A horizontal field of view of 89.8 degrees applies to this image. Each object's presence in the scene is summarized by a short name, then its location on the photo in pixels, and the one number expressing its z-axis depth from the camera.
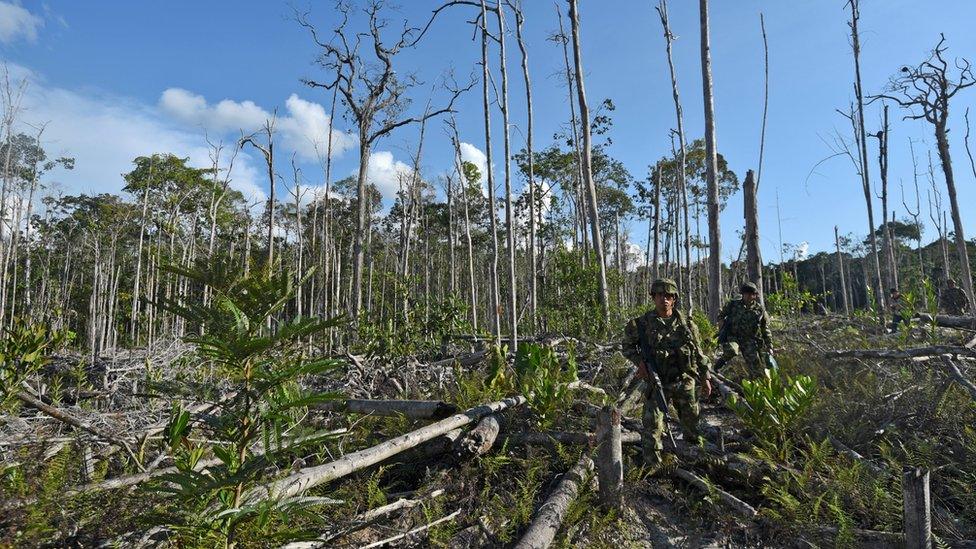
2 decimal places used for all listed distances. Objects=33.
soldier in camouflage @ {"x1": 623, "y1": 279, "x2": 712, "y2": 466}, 4.49
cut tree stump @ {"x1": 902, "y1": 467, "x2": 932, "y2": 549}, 2.63
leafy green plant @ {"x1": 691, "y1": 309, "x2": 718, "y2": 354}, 7.59
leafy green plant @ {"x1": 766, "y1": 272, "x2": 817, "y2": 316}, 10.78
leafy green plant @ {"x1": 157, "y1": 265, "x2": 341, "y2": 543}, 2.00
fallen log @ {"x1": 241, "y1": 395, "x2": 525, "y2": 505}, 2.71
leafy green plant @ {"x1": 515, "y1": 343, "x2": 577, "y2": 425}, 4.70
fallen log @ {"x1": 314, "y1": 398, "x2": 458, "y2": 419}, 4.59
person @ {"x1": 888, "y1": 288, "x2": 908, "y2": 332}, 10.04
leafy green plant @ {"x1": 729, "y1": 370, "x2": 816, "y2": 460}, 4.17
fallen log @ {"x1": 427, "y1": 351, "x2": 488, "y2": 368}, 8.18
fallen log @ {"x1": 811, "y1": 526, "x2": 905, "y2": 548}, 2.98
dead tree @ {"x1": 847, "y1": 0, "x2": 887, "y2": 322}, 14.43
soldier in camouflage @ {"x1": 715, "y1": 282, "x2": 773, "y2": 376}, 6.11
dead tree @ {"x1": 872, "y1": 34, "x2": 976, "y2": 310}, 11.91
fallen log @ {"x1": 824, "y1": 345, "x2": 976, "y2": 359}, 5.11
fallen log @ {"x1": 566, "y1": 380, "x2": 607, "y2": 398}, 5.46
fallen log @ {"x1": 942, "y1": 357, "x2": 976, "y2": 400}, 4.27
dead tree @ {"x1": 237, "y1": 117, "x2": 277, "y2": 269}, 15.90
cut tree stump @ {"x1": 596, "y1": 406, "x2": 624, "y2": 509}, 3.46
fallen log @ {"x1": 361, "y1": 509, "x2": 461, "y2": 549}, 2.90
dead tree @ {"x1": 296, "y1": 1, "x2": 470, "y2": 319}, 12.91
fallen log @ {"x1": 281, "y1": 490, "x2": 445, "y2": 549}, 2.77
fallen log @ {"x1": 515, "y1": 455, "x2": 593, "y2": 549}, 2.92
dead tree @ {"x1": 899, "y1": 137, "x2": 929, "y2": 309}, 18.30
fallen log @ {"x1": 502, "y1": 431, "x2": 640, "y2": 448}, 4.31
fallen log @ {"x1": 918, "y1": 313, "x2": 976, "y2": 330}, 7.97
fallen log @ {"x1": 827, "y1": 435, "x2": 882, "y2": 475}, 3.74
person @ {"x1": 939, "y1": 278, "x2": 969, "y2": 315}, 11.55
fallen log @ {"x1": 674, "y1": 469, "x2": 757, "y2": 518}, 3.41
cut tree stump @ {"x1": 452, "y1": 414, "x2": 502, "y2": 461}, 4.04
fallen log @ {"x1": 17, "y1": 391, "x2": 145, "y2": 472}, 3.12
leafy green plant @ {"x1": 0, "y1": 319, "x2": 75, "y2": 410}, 3.28
